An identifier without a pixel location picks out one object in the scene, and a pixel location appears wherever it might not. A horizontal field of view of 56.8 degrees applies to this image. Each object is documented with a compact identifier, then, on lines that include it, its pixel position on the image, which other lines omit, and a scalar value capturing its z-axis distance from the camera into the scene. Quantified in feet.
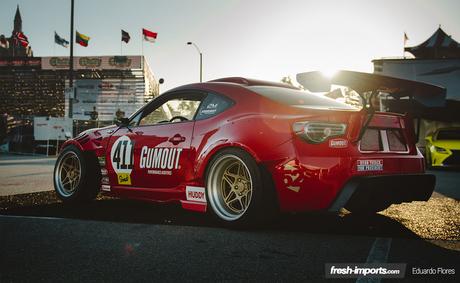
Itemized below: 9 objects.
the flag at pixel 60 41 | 146.92
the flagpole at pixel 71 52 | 71.20
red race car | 10.93
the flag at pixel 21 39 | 142.38
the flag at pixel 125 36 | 149.77
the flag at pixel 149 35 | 140.67
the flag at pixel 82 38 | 137.43
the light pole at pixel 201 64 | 111.14
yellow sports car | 38.81
